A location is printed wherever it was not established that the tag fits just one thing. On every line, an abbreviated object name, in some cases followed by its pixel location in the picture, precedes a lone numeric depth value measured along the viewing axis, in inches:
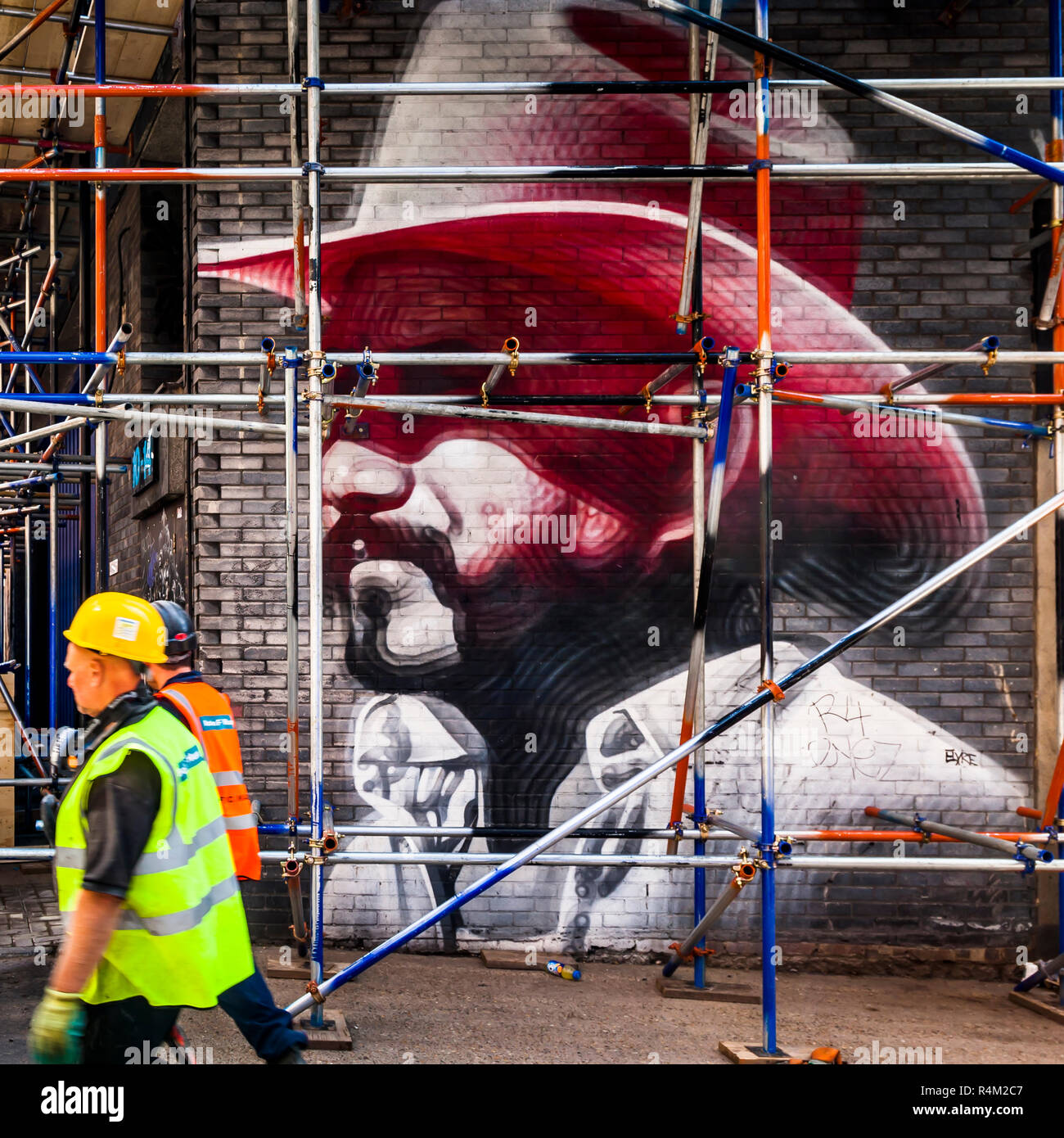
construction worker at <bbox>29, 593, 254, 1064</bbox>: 98.4
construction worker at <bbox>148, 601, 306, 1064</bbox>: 157.6
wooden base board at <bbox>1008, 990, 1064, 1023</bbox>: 209.2
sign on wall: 297.4
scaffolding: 170.6
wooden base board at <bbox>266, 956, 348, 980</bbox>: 221.1
